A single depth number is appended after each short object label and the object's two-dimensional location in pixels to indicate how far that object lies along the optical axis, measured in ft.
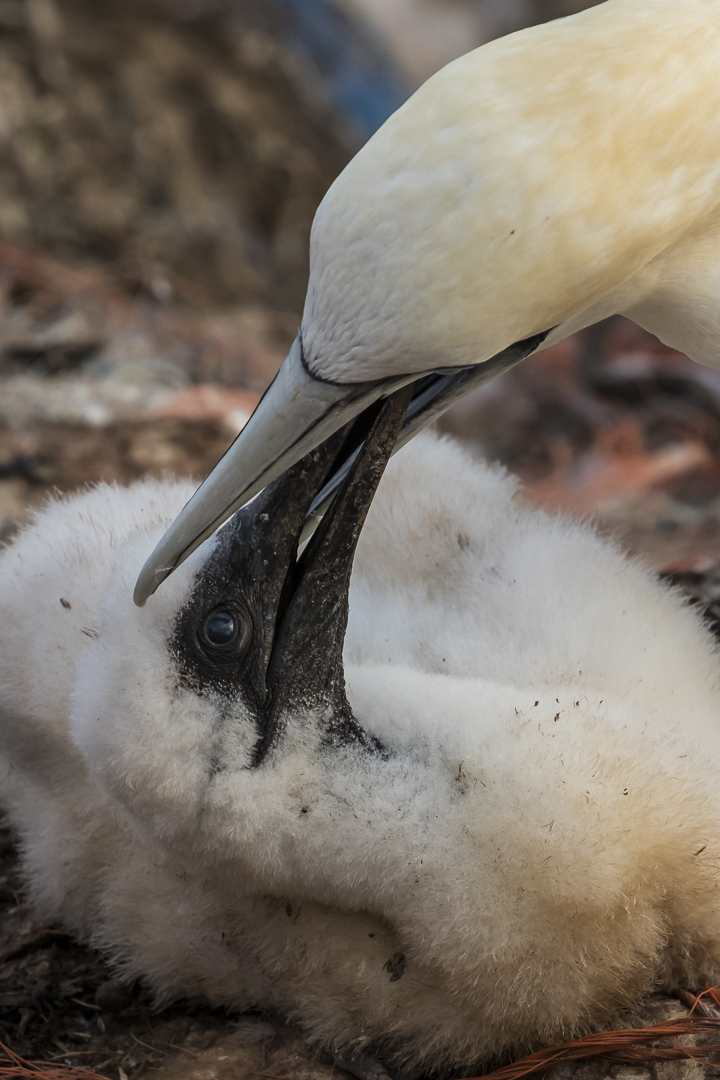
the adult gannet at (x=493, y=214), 11.84
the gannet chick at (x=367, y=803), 12.01
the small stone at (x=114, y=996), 12.33
